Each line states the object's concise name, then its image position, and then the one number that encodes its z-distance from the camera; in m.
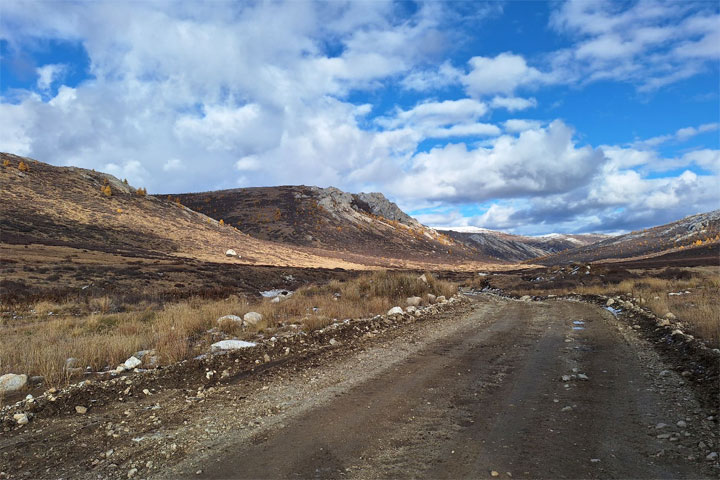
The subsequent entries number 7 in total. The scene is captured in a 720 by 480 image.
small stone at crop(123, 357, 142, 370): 7.27
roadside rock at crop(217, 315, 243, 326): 11.10
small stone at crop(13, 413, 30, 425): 4.96
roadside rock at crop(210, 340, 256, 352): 8.50
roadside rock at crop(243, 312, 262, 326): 11.62
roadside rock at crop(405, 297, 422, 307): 16.64
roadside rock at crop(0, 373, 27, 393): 6.14
